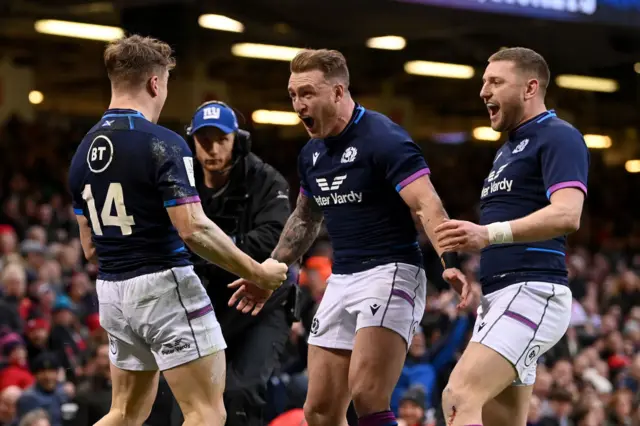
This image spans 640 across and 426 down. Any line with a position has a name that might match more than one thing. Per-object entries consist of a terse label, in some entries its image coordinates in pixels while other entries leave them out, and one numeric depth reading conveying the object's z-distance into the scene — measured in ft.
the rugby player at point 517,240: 18.85
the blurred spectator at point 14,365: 35.88
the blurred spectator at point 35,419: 31.45
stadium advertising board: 52.49
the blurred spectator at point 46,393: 33.76
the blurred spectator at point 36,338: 38.24
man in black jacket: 25.21
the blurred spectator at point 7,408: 33.73
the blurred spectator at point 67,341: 37.60
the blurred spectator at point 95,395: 31.42
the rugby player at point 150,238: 19.29
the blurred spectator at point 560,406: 41.70
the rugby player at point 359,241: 20.39
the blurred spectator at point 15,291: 39.90
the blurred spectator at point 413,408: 34.91
